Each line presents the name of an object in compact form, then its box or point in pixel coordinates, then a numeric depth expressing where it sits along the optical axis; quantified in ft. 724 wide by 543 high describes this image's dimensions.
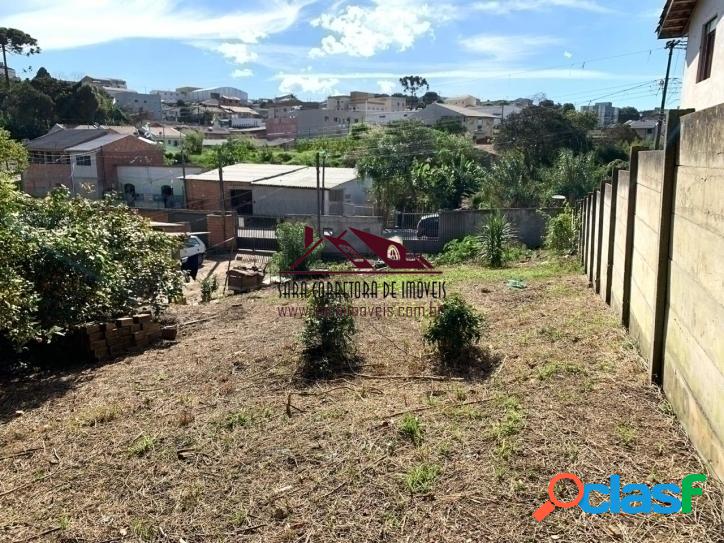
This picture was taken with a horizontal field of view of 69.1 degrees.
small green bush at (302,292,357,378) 17.72
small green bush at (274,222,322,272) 47.93
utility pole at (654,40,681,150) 51.82
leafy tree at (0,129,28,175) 48.56
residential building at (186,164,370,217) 86.94
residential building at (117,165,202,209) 105.60
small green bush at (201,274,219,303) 38.75
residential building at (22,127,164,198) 109.91
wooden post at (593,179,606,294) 25.57
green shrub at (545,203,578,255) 40.81
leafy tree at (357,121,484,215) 84.17
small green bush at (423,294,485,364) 17.21
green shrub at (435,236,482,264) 49.85
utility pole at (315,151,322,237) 55.45
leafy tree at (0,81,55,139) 143.95
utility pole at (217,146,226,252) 71.05
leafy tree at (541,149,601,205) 71.31
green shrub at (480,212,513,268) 43.52
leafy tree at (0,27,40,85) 178.81
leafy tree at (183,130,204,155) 148.25
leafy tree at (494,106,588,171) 102.58
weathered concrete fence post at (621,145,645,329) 17.52
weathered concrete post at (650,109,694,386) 12.01
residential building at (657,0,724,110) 30.76
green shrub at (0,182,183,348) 19.75
